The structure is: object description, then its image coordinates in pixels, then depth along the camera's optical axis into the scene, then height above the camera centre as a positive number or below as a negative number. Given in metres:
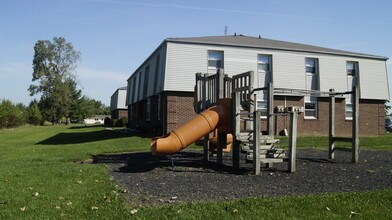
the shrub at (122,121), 51.53 +0.58
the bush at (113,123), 53.59 +0.38
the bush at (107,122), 56.88 +0.52
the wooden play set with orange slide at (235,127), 10.15 +0.05
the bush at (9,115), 48.68 +1.08
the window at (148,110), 31.85 +1.36
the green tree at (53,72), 74.19 +9.57
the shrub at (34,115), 75.06 +1.62
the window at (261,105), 26.19 +1.59
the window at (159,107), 27.39 +1.32
